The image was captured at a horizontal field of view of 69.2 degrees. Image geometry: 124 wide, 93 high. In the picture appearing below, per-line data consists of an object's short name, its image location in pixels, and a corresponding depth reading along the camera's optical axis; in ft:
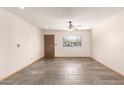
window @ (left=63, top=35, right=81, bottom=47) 24.98
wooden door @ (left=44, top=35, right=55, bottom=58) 25.03
